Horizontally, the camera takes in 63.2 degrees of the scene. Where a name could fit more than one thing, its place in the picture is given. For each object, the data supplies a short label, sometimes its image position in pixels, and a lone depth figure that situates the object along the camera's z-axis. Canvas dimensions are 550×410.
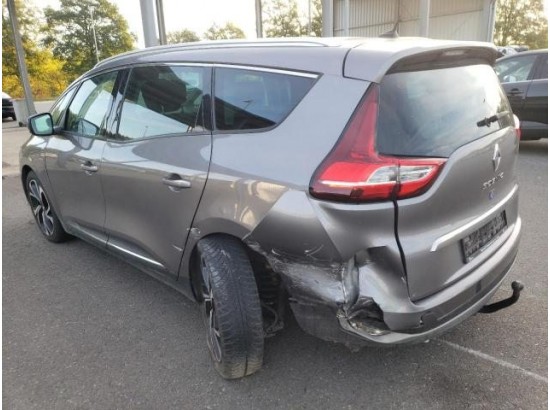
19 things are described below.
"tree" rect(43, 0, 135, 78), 42.62
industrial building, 25.67
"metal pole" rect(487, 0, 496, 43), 22.94
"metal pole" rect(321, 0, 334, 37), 14.98
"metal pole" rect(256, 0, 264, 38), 17.72
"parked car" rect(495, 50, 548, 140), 7.15
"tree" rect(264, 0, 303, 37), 39.44
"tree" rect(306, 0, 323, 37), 35.32
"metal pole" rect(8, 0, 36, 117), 13.97
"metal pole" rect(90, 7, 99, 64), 41.26
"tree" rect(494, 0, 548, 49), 43.47
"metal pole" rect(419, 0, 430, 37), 17.33
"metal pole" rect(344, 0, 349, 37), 19.87
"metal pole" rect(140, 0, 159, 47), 8.55
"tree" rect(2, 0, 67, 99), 27.83
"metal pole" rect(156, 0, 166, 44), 11.82
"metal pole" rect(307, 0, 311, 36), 32.34
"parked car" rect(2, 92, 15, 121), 18.86
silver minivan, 1.80
